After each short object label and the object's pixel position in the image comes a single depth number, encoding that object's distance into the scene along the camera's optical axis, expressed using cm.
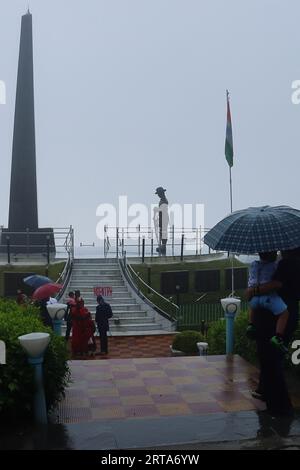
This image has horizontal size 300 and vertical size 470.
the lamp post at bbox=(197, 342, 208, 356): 1005
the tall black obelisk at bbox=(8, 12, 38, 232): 2231
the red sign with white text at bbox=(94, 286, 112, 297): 1623
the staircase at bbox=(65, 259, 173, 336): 1536
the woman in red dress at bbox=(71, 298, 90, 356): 1134
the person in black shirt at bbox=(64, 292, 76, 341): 1214
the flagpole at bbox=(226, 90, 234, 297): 1460
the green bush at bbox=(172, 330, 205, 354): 1185
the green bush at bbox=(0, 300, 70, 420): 509
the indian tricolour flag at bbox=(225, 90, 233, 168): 1591
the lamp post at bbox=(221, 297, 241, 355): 836
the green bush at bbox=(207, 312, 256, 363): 811
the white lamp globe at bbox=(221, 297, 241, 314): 835
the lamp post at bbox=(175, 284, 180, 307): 1761
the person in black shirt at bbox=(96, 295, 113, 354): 1184
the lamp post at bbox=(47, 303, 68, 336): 836
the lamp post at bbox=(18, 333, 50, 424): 498
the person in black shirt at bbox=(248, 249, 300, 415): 543
